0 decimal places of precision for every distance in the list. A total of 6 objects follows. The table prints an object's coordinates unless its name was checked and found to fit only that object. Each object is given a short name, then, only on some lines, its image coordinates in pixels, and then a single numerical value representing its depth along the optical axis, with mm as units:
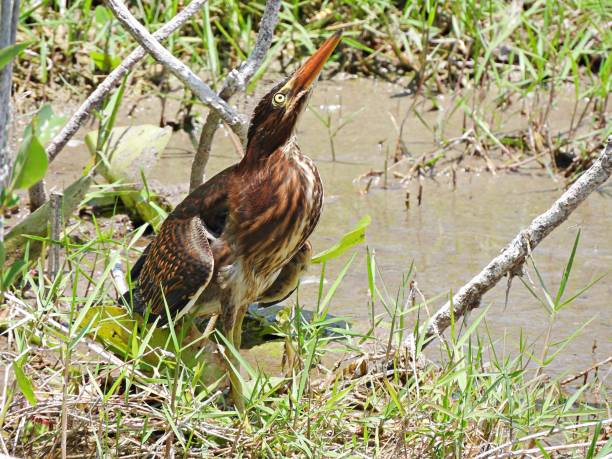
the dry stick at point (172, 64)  9172
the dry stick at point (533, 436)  6570
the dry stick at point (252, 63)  9531
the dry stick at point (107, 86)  9758
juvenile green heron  8258
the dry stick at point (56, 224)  8914
